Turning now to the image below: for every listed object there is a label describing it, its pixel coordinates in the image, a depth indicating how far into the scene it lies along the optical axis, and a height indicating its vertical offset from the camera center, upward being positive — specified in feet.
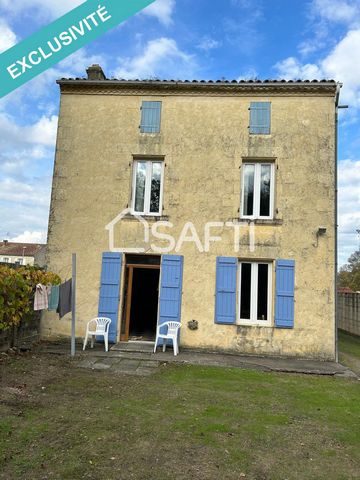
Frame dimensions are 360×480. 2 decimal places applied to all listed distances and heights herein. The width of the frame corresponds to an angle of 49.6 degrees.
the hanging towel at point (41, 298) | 29.09 -1.28
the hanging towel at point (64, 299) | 29.17 -1.26
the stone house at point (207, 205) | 31.58 +7.10
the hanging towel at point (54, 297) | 30.41 -1.19
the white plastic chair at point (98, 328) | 30.25 -3.59
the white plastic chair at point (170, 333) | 29.73 -3.59
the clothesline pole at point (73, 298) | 28.04 -1.13
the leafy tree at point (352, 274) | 102.66 +6.92
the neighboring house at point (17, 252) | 197.21 +14.21
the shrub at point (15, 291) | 24.52 -0.75
